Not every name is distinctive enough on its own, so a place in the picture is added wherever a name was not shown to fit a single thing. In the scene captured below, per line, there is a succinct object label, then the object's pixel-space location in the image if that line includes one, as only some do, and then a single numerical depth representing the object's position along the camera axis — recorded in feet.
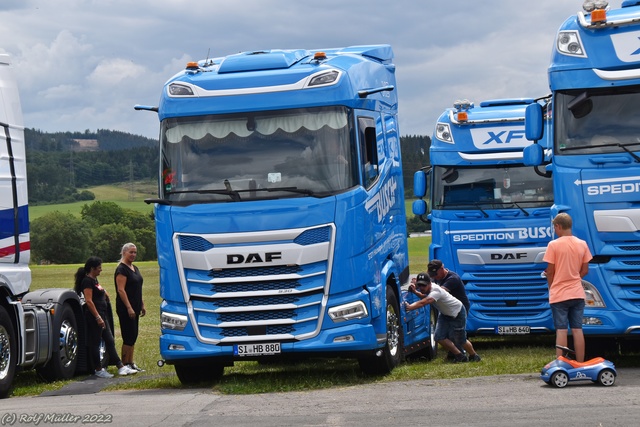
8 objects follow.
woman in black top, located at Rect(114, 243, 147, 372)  51.52
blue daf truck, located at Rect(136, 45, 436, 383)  39.91
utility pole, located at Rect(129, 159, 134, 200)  398.33
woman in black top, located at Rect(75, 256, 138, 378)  51.19
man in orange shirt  38.86
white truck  43.21
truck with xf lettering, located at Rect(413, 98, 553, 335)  56.75
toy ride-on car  35.86
